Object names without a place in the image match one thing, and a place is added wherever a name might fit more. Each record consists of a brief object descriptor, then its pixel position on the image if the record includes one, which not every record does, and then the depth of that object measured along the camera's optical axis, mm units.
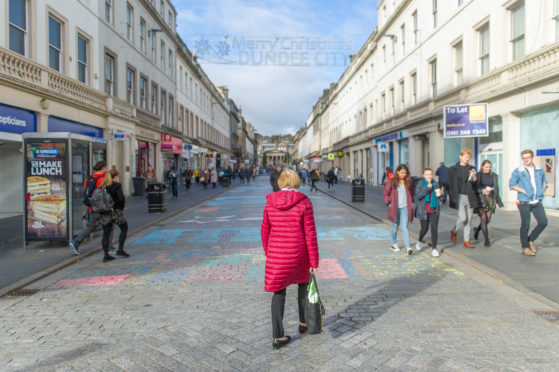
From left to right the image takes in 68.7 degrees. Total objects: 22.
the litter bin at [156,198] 14834
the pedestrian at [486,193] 8057
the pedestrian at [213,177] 32438
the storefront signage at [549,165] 12734
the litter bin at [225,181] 35772
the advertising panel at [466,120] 14023
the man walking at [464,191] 8008
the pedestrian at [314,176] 28170
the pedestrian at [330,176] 31367
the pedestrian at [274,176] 16547
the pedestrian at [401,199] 7735
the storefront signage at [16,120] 12273
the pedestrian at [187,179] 30142
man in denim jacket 7141
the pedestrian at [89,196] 7512
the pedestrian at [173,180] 21531
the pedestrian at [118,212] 7520
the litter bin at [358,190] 18844
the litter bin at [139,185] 23062
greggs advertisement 8273
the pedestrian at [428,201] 7707
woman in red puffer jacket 3533
